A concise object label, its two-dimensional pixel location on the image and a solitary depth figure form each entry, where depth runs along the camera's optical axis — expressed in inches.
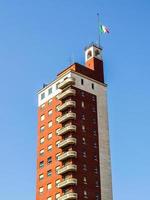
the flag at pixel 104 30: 5146.7
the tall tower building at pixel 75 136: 4451.3
